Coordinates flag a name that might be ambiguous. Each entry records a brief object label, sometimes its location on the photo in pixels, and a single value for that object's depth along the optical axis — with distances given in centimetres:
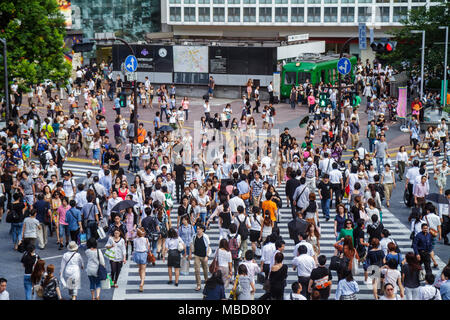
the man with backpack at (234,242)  1495
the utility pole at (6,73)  3144
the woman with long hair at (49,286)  1250
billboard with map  4784
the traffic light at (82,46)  2630
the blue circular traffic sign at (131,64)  3061
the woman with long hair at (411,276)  1277
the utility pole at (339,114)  3012
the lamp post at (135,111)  2828
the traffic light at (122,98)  3834
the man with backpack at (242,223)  1584
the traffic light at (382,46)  2598
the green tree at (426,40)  4709
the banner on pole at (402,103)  3759
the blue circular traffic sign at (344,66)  3216
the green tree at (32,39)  3422
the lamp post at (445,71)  4219
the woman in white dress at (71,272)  1343
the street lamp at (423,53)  4347
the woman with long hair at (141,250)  1493
